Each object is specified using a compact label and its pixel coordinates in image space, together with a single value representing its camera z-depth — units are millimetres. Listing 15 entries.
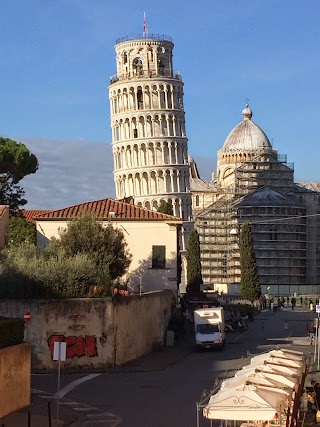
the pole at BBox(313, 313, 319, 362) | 45681
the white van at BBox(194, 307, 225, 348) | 49938
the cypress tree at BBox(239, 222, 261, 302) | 98000
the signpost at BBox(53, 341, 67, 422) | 24781
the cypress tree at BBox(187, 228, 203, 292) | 96362
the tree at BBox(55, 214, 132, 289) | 54028
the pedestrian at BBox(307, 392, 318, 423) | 24059
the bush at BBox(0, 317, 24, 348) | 26938
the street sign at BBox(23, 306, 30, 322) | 35344
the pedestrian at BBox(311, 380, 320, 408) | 24262
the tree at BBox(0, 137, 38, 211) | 65062
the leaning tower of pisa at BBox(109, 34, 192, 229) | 121688
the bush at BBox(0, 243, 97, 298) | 41000
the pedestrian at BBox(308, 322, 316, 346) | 52738
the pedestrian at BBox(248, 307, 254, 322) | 77250
